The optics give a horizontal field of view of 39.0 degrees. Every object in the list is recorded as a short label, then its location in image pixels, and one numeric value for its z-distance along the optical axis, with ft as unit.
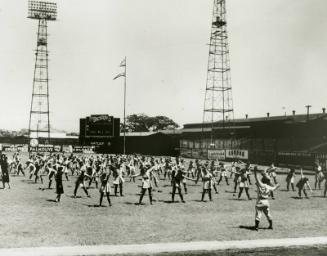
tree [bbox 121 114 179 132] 495.00
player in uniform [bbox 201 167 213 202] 72.84
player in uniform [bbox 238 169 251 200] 76.79
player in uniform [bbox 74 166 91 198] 75.92
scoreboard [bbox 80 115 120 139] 228.63
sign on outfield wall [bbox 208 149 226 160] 182.80
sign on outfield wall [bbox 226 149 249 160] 167.53
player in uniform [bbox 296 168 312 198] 79.72
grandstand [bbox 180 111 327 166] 153.69
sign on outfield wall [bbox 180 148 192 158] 225.76
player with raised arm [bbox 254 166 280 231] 48.52
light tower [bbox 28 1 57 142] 244.83
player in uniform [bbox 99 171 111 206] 66.08
